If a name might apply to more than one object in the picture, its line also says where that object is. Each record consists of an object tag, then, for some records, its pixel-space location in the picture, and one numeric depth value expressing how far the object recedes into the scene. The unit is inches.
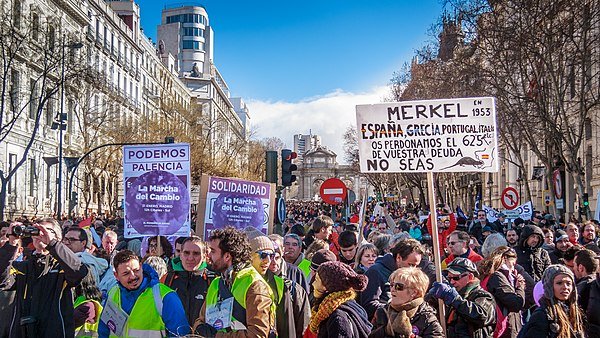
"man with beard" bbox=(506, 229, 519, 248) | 461.1
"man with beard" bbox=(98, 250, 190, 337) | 191.8
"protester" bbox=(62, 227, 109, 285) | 277.4
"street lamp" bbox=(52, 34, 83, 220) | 1010.3
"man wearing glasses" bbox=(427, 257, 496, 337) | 207.0
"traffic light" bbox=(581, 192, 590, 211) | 839.3
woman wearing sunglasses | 175.8
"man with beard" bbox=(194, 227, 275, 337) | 173.9
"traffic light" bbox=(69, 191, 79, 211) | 1158.3
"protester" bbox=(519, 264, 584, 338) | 200.4
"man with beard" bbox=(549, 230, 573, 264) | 387.2
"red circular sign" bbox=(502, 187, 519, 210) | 761.0
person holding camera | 210.7
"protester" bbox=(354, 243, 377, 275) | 294.5
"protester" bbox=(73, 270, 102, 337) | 221.3
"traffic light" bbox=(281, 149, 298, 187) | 596.4
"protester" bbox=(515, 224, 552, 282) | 346.9
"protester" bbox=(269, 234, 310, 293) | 221.8
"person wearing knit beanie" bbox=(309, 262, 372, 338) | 180.7
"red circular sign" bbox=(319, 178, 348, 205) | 781.9
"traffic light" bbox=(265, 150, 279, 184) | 558.4
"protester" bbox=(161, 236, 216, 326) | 240.1
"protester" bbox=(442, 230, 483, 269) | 314.2
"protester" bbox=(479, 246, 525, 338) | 239.3
